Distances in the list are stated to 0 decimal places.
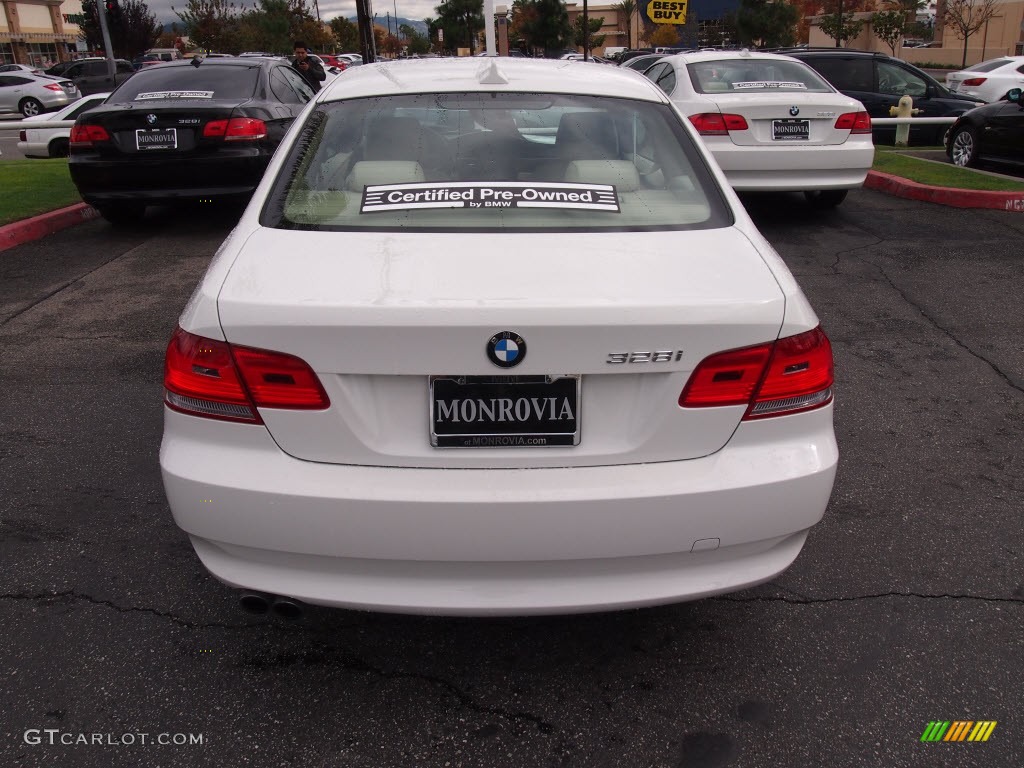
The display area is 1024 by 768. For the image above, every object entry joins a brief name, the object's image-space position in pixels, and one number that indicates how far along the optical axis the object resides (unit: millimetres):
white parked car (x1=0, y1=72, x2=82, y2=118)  28484
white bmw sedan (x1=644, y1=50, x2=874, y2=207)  8227
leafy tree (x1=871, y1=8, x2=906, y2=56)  40438
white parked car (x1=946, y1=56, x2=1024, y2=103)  19422
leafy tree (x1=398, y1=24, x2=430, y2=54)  93812
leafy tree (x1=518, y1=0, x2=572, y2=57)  54594
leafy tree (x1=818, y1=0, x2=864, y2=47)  42916
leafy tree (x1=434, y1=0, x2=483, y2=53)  71375
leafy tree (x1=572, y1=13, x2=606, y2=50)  65669
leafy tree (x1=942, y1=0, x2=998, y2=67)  37256
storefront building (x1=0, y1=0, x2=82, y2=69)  57906
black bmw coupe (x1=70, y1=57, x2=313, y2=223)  7949
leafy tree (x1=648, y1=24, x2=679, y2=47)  58466
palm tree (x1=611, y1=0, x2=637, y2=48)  78438
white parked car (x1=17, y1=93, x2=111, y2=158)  14102
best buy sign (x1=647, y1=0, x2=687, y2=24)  27672
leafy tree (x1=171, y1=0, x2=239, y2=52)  49906
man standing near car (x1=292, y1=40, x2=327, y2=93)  14525
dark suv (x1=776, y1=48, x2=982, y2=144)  13828
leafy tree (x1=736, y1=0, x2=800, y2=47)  38094
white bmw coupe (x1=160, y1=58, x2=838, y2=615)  2135
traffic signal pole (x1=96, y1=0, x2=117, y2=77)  25625
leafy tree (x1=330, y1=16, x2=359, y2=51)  77000
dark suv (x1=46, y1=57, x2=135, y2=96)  31125
